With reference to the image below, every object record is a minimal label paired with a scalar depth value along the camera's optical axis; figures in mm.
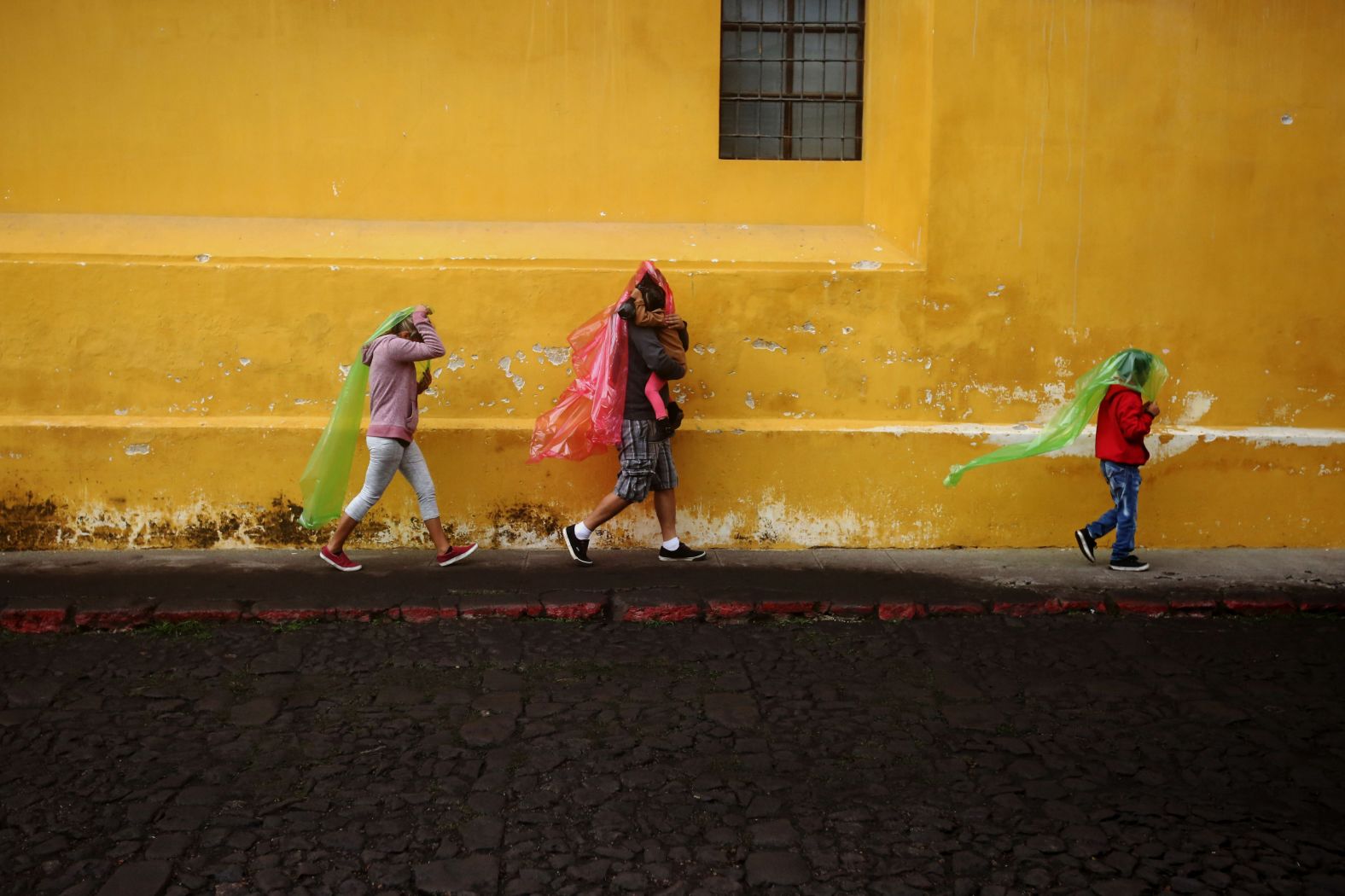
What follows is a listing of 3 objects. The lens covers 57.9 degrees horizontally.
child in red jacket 6918
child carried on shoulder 6887
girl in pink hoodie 6781
